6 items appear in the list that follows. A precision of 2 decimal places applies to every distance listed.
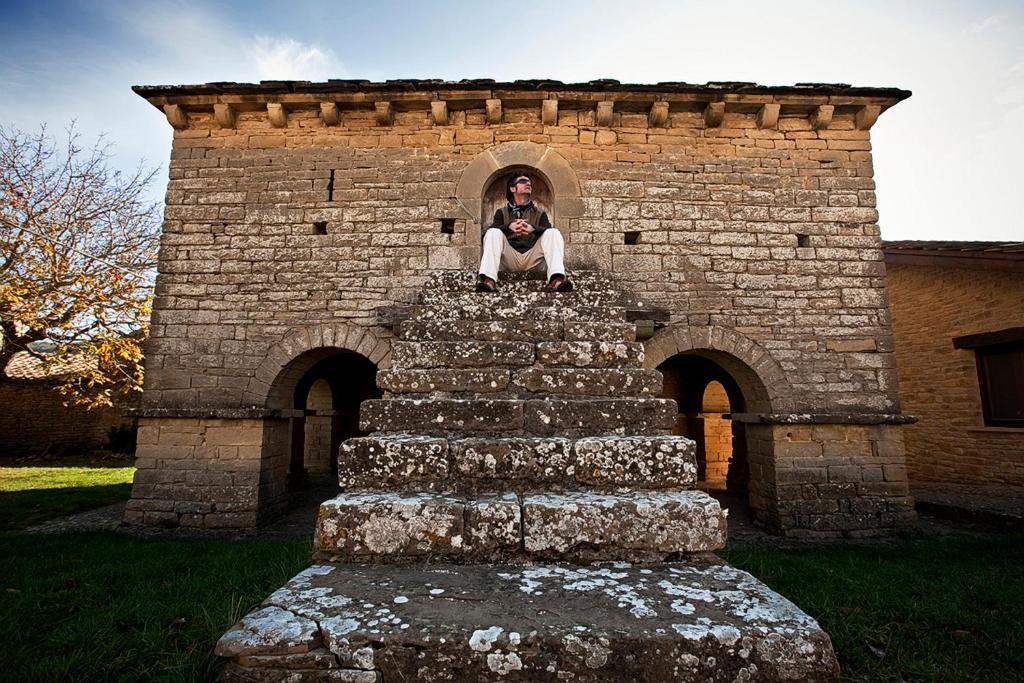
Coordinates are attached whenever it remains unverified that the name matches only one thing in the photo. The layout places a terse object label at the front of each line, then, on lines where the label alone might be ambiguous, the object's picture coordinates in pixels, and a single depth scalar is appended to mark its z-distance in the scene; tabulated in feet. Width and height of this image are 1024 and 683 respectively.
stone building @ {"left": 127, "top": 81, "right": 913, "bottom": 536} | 19.35
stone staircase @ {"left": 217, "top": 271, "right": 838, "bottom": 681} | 4.59
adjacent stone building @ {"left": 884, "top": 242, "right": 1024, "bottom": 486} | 25.77
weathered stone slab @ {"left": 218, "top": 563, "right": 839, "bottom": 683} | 4.57
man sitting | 13.94
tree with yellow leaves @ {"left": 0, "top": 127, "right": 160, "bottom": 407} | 32.45
